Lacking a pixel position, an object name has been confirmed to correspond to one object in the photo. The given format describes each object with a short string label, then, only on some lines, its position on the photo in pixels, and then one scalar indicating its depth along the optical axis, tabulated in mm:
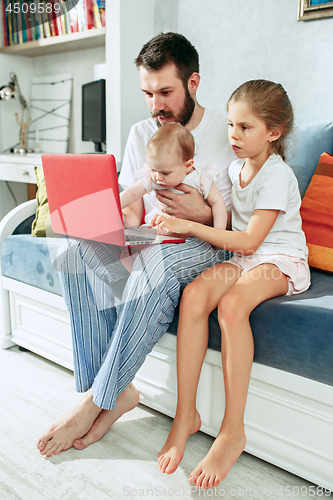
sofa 902
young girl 956
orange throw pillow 1231
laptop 936
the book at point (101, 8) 2098
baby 1069
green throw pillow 1587
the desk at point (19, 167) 2375
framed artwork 1529
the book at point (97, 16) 2111
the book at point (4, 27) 2701
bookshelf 2181
